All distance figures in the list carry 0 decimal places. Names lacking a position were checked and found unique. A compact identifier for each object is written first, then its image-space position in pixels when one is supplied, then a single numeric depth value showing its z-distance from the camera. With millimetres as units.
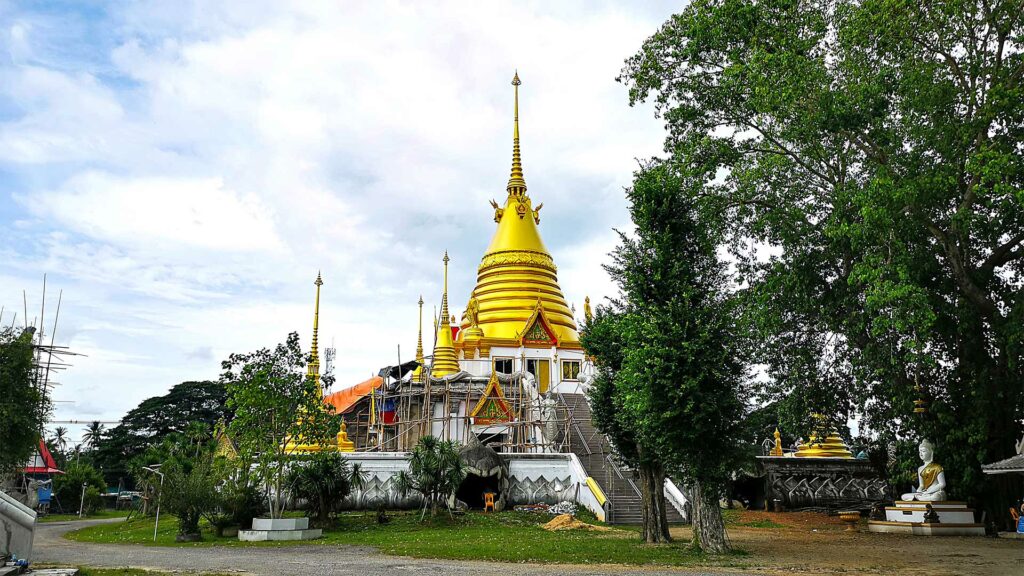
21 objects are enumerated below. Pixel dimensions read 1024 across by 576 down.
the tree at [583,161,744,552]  15547
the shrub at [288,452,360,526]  22031
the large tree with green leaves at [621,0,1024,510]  17078
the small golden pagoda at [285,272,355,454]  25542
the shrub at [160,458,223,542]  19438
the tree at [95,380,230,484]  56188
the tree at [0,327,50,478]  24609
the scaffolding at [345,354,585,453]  31766
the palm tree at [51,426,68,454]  66062
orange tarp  51844
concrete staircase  24016
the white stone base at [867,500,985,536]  20375
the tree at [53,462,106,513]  39844
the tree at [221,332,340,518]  20094
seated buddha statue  20984
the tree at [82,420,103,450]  63738
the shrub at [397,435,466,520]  23172
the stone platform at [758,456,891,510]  28828
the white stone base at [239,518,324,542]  18969
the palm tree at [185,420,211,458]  33662
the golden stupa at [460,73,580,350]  45612
